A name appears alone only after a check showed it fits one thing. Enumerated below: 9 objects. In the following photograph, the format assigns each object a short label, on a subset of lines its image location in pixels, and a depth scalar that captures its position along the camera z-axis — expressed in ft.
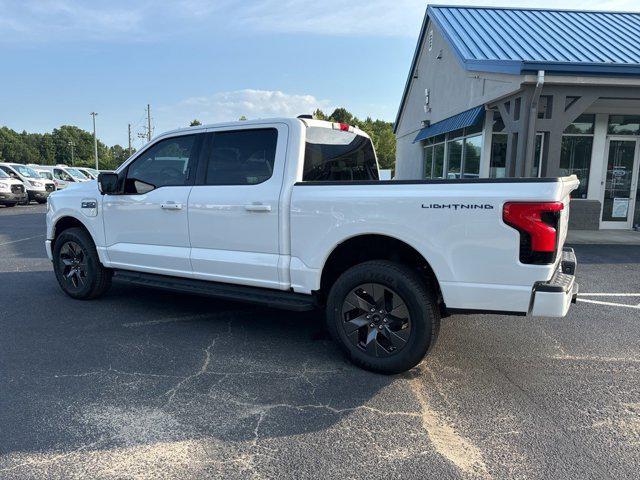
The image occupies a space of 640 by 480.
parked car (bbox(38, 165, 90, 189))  79.70
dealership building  31.01
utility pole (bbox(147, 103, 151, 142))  227.61
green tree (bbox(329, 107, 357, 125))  211.41
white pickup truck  10.82
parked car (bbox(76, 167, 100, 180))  97.43
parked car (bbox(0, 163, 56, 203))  65.21
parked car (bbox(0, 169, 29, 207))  61.11
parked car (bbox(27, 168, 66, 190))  73.68
